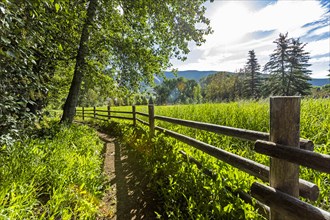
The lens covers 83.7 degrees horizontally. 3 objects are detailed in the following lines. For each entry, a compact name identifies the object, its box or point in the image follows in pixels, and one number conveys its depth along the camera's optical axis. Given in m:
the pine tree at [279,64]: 41.25
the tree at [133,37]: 6.50
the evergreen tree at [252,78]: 51.12
